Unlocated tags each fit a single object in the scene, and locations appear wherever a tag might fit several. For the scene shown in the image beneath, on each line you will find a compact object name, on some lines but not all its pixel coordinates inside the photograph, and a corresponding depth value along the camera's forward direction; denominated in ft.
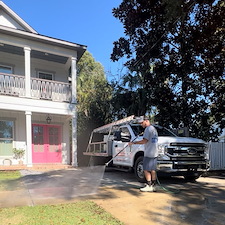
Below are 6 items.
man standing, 20.19
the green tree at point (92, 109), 50.14
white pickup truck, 22.53
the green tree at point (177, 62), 29.84
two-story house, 39.22
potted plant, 41.57
